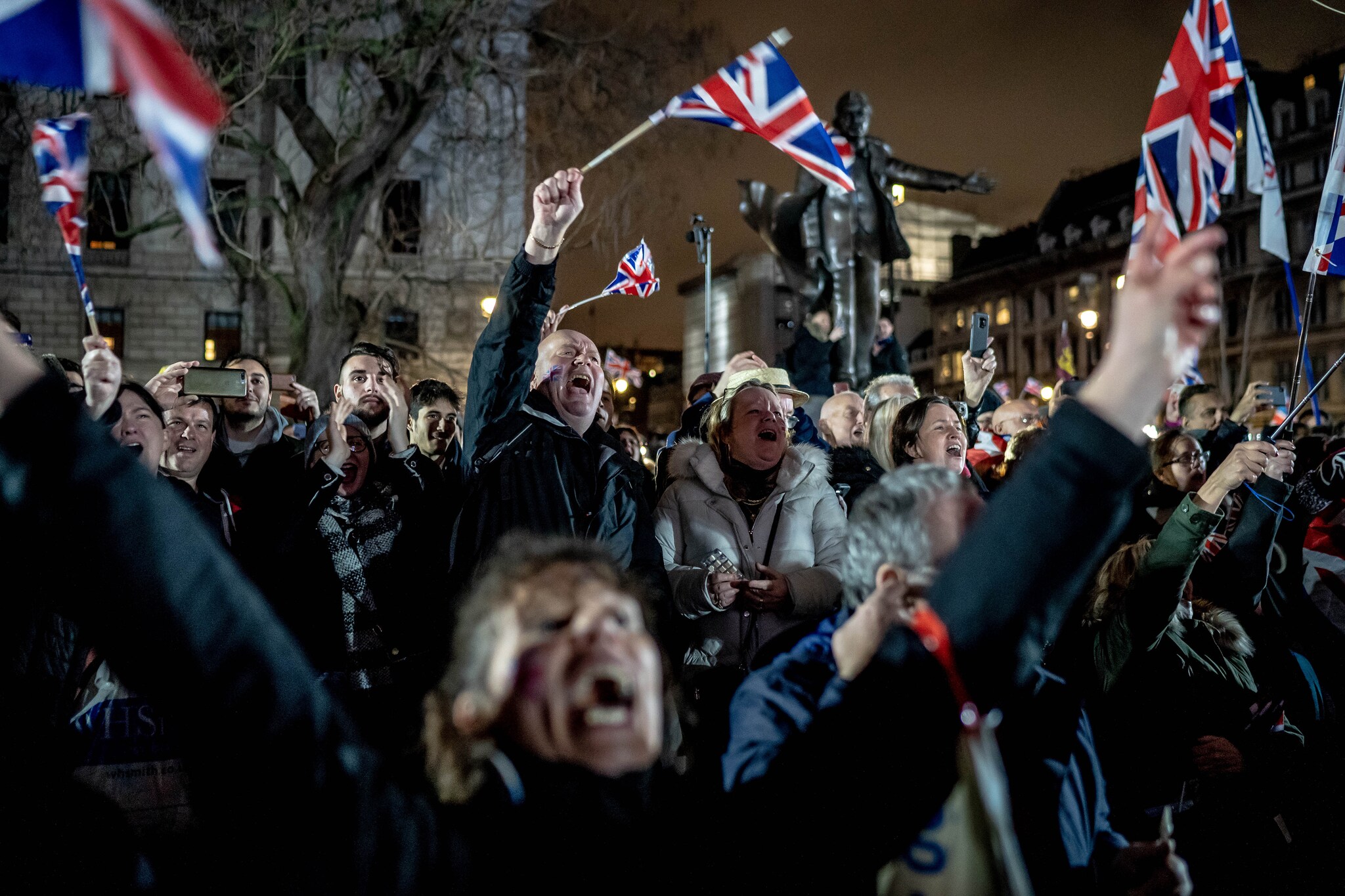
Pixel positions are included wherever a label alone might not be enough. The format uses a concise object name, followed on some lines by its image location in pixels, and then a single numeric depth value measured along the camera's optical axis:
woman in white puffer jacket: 3.73
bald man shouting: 3.47
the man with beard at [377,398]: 4.01
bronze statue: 9.91
